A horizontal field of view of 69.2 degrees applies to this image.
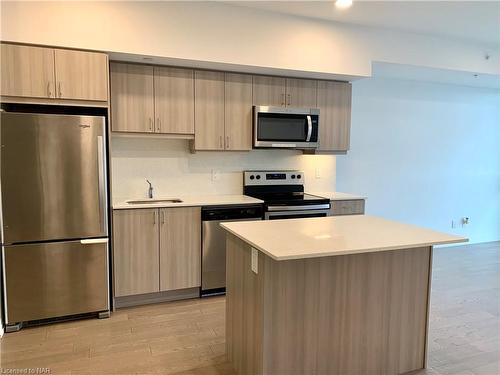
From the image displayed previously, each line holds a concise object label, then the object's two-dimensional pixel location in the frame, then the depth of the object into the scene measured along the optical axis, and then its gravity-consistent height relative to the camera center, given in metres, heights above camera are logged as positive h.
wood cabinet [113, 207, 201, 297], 3.22 -0.86
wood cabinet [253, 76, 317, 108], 3.85 +0.73
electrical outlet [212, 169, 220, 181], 4.04 -0.20
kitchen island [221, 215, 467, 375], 1.94 -0.81
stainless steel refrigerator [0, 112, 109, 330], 2.74 -0.47
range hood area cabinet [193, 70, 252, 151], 3.62 +0.48
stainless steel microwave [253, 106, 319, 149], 3.81 +0.34
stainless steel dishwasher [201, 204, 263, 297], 3.48 -0.82
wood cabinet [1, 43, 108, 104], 2.74 +0.63
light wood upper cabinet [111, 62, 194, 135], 3.33 +0.54
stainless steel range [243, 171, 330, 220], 3.71 -0.42
